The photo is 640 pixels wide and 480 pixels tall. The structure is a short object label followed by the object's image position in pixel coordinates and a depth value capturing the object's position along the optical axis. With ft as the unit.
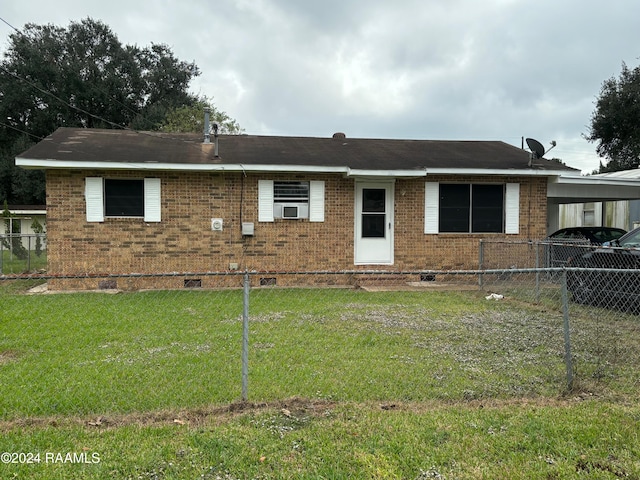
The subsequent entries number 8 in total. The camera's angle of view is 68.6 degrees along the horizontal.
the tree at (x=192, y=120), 104.99
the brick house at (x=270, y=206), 35.22
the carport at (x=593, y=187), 41.01
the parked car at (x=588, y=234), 47.84
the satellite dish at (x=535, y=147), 39.91
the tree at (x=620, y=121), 92.17
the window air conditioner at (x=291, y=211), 37.81
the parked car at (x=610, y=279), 24.12
